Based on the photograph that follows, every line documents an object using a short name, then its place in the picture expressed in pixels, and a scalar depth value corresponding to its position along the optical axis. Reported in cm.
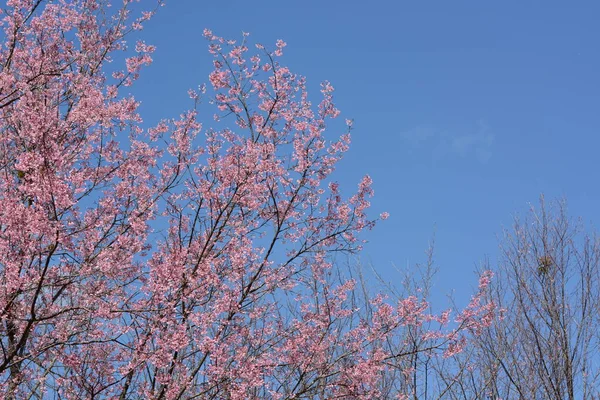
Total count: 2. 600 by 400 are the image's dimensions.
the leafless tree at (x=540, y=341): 1661
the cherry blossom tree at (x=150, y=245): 1042
